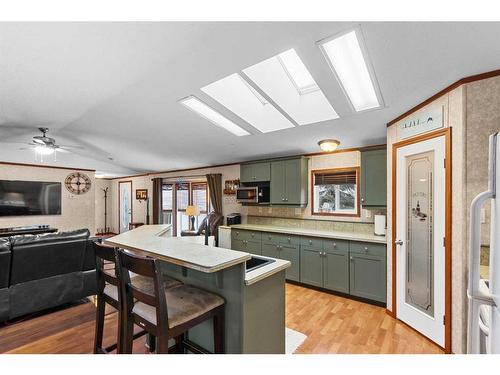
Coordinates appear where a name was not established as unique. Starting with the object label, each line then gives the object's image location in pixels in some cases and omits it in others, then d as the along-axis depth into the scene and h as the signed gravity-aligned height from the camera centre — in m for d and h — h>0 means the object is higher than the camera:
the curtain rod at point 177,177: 6.24 +0.31
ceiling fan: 4.12 +0.78
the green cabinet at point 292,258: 3.75 -1.14
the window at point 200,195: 6.42 -0.21
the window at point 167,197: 7.18 -0.29
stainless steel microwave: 4.60 -0.13
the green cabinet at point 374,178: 3.31 +0.13
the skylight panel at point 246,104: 2.90 +1.13
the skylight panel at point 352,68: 1.94 +1.12
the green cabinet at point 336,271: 3.29 -1.19
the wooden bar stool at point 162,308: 1.21 -0.71
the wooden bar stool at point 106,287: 1.52 -0.71
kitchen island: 1.47 -0.68
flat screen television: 5.90 -0.26
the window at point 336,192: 3.94 -0.08
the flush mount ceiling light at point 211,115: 3.11 +1.07
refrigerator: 0.88 -0.32
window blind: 3.95 +0.17
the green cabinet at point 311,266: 3.52 -1.20
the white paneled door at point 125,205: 8.30 -0.61
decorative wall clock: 6.94 +0.14
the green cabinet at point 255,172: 4.57 +0.31
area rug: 2.15 -1.48
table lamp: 4.02 -0.40
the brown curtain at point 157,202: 7.17 -0.44
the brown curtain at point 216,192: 5.73 -0.11
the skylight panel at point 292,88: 2.53 +1.18
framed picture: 7.69 -0.21
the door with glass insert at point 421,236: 2.18 -0.50
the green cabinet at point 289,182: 4.18 +0.10
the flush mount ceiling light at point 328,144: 3.41 +0.62
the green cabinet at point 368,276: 3.01 -1.17
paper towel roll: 3.30 -0.53
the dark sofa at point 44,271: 2.48 -0.96
